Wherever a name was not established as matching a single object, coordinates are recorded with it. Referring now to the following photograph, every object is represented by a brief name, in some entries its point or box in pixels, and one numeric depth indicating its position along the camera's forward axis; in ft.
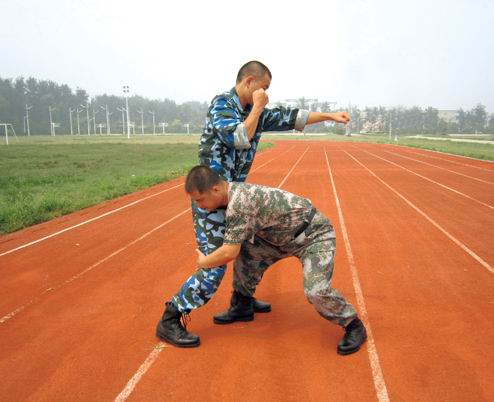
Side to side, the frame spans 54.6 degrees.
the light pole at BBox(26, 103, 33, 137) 282.69
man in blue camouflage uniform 10.18
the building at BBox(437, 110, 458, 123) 500.74
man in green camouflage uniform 10.30
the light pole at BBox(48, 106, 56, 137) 304.22
